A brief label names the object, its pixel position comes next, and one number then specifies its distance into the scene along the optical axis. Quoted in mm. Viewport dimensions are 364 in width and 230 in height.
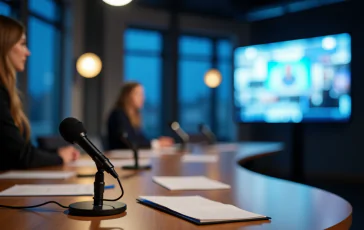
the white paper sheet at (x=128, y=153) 3018
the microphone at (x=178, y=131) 3375
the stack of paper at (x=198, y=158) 2779
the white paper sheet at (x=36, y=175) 1848
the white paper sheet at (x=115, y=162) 2408
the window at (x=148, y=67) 8000
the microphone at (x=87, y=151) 1116
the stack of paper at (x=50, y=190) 1404
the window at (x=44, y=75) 5957
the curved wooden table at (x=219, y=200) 1033
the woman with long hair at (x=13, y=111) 2012
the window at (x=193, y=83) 8508
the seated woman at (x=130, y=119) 4059
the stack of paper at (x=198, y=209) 1053
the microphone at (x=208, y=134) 4113
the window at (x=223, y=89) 8750
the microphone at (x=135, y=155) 2188
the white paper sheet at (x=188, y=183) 1604
